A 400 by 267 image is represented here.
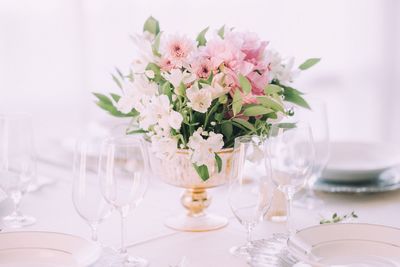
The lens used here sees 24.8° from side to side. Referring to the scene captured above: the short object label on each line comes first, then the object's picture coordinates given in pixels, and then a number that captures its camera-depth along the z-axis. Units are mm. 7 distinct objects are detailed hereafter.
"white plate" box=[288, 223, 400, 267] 1569
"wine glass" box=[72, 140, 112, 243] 1590
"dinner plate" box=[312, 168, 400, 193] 1961
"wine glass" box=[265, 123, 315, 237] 1624
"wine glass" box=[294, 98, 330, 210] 1839
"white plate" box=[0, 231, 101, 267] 1564
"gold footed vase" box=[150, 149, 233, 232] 1777
